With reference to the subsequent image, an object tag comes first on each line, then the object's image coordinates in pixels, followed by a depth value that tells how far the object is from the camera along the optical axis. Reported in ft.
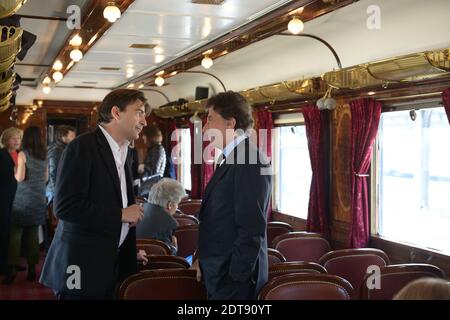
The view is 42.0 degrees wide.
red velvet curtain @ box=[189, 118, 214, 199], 35.17
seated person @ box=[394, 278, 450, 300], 4.23
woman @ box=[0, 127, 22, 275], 19.61
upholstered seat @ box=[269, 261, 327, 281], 10.84
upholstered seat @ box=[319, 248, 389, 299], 13.06
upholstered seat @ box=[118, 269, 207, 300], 9.60
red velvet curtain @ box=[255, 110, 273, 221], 25.57
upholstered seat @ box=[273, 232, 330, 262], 16.17
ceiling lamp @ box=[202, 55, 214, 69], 22.29
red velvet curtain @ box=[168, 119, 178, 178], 41.00
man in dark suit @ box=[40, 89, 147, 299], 7.97
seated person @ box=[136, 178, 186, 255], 14.67
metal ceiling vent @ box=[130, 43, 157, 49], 21.54
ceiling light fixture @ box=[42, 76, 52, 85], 32.29
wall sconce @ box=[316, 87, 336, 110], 19.26
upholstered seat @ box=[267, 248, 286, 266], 13.17
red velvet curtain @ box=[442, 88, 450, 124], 14.43
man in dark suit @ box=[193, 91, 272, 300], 8.40
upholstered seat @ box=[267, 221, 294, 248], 19.01
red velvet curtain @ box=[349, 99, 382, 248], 18.60
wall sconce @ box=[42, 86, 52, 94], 34.95
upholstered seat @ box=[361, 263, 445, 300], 10.92
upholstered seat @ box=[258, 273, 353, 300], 9.29
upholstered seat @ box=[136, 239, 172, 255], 13.28
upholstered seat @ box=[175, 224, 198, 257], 17.70
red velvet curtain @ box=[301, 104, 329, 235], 21.31
